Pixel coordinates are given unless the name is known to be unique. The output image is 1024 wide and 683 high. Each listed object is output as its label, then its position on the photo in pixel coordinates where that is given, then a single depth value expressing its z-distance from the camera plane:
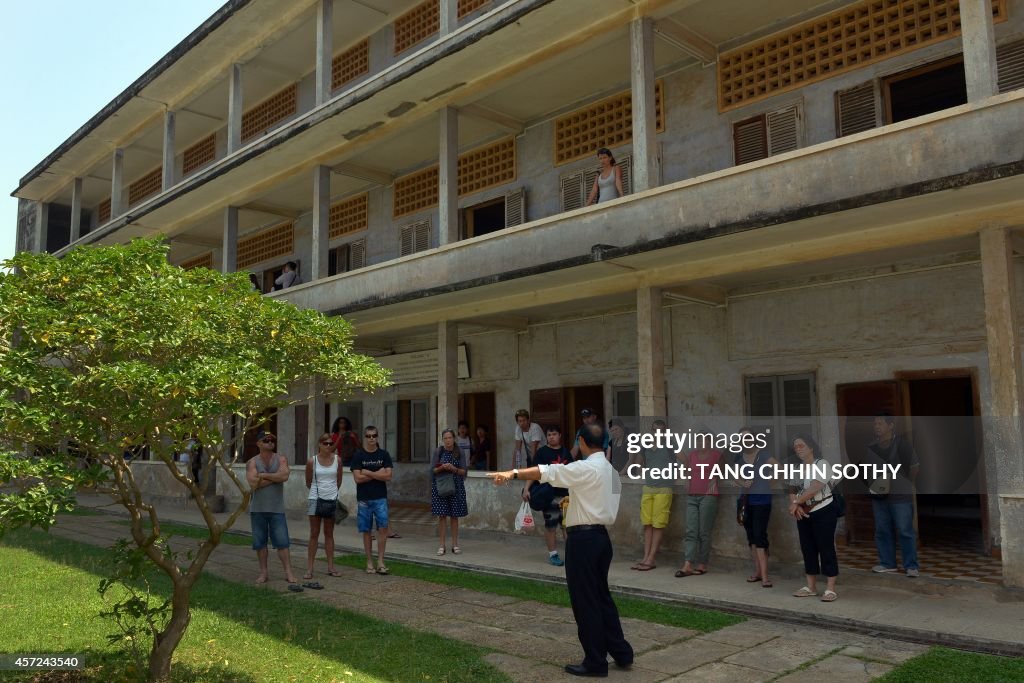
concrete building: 7.61
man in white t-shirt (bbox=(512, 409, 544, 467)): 12.09
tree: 4.52
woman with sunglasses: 8.95
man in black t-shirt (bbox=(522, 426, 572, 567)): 9.14
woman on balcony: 10.16
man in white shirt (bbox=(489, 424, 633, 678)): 5.39
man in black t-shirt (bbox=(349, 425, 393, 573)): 9.17
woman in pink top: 8.70
